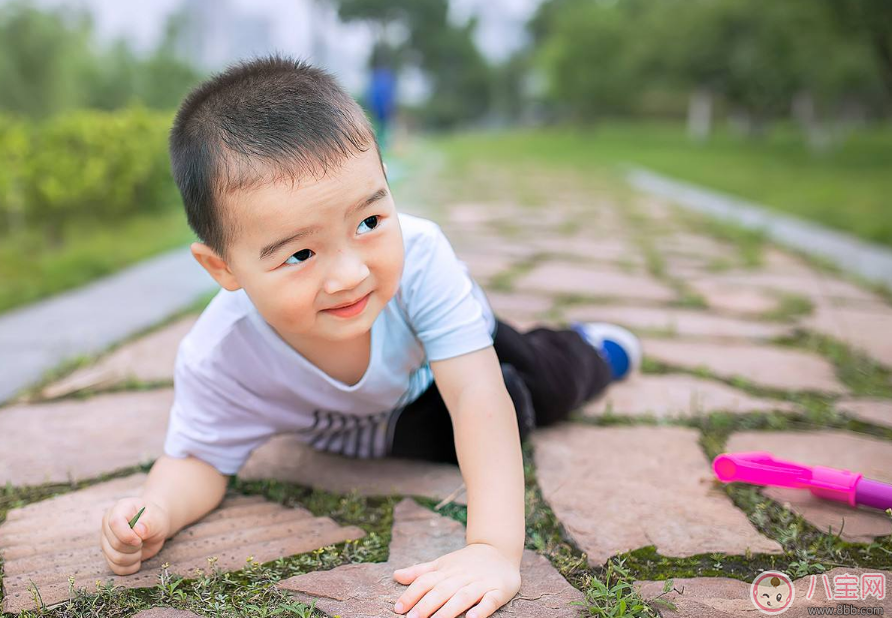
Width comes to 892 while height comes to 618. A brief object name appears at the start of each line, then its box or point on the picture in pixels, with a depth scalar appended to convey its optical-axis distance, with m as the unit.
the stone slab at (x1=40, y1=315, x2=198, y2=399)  1.93
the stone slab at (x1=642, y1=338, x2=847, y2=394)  2.00
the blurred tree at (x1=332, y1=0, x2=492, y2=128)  41.34
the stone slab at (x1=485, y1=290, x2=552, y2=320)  2.60
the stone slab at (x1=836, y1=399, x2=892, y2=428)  1.73
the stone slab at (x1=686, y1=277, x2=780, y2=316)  2.80
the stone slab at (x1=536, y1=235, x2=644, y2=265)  3.77
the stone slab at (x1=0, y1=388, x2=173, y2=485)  1.50
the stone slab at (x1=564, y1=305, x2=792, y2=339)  2.47
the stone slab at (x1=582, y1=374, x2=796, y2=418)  1.81
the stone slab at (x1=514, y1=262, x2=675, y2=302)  2.96
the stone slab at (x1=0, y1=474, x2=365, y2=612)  1.14
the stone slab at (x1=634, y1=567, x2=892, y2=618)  1.03
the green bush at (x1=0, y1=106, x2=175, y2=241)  3.62
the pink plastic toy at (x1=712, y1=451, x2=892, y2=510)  1.27
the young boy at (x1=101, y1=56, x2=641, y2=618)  1.10
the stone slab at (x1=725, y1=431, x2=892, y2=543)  1.25
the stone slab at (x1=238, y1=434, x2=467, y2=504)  1.45
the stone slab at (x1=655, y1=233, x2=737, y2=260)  3.98
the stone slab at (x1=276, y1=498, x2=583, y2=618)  1.05
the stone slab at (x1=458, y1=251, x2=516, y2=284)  3.23
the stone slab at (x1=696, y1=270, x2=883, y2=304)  2.95
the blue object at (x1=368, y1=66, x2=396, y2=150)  10.08
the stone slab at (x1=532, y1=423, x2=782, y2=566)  1.23
